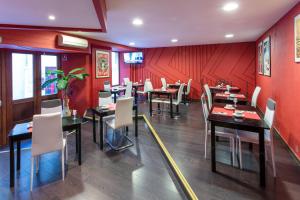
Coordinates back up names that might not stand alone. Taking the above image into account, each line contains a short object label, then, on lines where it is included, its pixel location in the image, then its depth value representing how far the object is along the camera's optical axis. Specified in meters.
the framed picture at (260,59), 5.76
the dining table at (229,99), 3.95
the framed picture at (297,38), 2.81
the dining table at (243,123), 2.16
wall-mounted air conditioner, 4.49
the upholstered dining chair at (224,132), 2.66
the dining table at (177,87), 7.39
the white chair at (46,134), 2.30
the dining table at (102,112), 3.40
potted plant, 4.24
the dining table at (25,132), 2.35
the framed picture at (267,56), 4.70
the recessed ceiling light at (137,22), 3.87
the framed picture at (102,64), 6.44
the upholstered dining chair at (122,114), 3.31
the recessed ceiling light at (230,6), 3.05
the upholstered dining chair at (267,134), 2.39
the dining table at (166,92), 5.48
